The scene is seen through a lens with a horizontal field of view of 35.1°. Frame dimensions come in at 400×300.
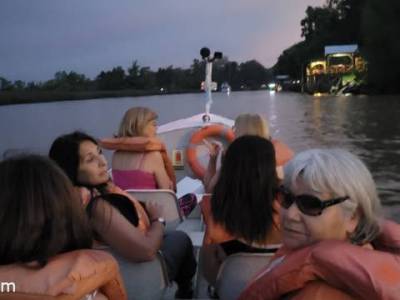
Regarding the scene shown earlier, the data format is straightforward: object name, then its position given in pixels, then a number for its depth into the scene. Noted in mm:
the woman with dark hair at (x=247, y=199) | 2639
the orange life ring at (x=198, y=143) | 6148
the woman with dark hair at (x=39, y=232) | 1715
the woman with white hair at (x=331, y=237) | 1468
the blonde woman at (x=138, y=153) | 4512
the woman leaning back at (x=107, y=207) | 2416
